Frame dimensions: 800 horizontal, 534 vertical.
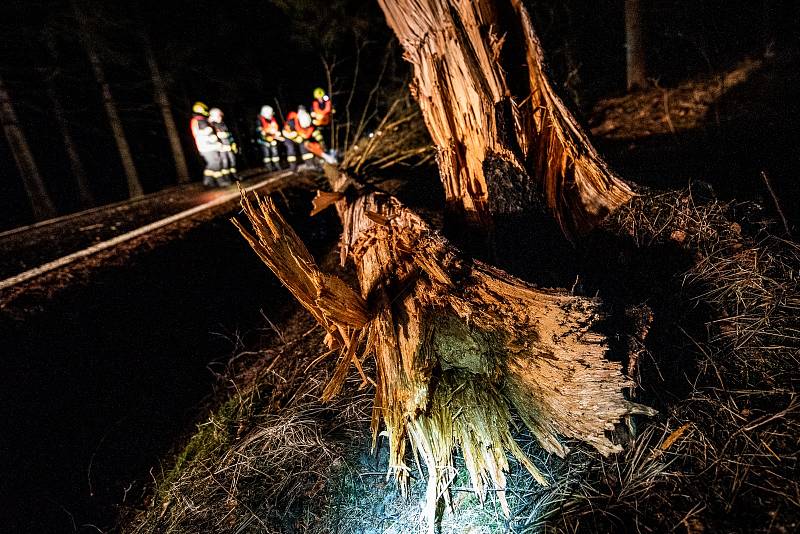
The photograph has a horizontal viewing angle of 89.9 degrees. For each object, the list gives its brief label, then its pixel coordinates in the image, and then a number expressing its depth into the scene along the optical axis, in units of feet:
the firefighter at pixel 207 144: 26.76
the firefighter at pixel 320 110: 29.50
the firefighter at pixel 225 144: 27.76
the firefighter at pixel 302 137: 28.12
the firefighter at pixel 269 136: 31.01
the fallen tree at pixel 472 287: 5.51
